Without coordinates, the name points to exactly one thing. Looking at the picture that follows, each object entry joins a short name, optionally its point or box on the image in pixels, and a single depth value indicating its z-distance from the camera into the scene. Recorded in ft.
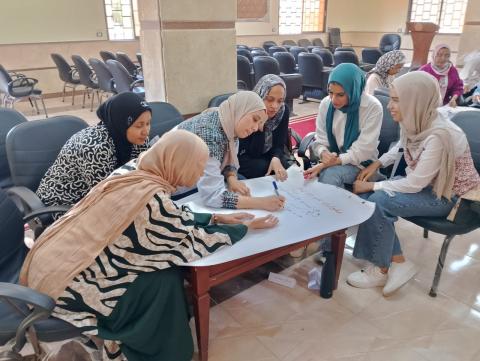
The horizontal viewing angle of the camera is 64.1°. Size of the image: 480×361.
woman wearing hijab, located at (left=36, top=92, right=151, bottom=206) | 5.55
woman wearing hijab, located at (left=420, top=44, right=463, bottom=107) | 12.15
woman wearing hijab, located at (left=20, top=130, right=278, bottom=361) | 3.86
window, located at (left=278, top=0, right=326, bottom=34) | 35.50
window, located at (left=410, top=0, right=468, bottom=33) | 33.83
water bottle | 5.94
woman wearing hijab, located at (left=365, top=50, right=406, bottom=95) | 10.82
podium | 14.51
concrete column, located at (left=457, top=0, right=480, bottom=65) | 17.29
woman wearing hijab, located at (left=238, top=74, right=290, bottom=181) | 6.98
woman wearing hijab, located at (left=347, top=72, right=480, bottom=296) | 5.69
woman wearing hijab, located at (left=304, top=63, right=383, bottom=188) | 6.78
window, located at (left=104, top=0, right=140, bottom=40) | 26.12
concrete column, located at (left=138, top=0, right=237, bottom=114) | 7.68
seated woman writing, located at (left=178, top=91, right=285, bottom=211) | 5.30
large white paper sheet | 4.47
